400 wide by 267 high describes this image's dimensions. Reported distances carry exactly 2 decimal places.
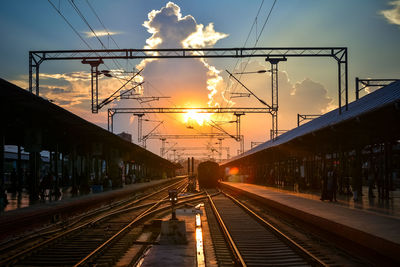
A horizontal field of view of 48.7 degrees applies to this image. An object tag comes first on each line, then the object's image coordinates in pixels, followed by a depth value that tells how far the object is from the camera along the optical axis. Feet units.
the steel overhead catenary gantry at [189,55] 72.38
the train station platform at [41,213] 44.69
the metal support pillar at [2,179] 58.18
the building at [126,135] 406.00
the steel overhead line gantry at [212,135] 197.79
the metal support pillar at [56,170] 77.01
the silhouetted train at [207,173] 155.02
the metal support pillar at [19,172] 85.58
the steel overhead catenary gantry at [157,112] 121.38
